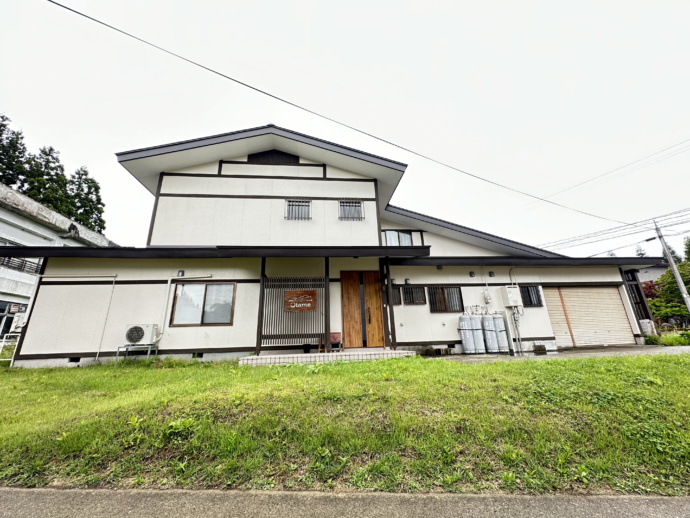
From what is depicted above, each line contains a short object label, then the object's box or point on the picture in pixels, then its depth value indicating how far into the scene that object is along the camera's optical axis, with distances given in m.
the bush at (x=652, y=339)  8.11
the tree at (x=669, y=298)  15.94
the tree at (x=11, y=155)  18.34
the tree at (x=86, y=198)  21.08
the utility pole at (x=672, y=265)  11.75
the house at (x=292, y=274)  6.64
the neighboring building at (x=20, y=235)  12.34
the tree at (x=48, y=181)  18.61
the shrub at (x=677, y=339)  7.73
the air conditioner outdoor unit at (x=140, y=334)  6.31
